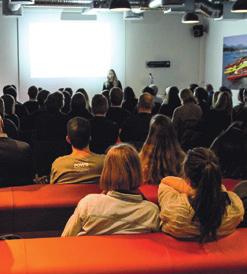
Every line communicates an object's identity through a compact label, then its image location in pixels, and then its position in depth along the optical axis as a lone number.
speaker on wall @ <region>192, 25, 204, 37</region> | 13.26
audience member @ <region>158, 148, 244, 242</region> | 2.09
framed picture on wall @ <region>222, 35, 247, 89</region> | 11.46
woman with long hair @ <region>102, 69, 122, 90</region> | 11.82
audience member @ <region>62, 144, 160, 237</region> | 2.24
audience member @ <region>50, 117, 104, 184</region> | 3.34
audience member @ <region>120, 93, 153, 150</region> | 5.06
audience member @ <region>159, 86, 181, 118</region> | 6.86
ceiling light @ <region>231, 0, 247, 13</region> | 7.86
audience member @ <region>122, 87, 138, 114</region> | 7.35
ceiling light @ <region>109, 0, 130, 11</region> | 8.45
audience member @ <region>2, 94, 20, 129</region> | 5.94
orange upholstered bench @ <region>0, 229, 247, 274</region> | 1.93
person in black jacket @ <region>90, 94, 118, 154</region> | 4.93
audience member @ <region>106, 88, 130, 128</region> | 6.06
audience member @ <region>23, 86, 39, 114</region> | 7.27
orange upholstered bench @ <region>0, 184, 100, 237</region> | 2.83
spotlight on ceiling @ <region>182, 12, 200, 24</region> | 10.23
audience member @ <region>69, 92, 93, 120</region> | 5.85
